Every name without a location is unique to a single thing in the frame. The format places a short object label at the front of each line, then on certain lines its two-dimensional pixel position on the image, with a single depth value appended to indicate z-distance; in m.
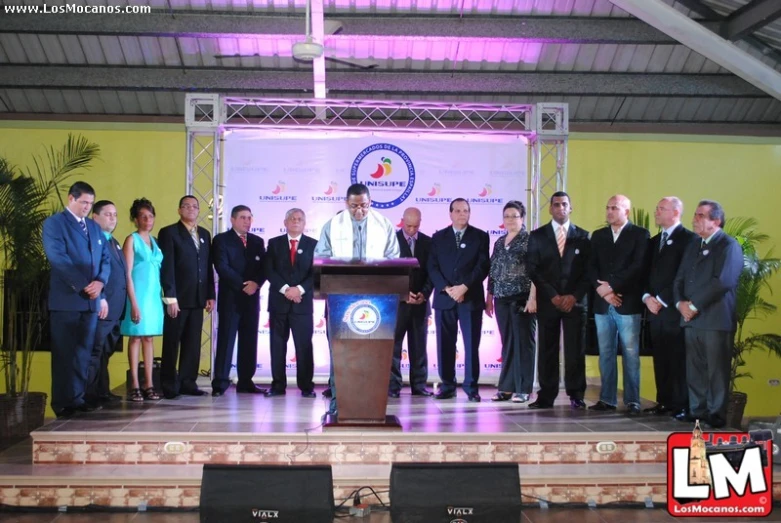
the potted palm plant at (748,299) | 7.69
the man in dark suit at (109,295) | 5.57
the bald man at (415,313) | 6.28
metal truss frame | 6.53
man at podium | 5.11
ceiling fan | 5.51
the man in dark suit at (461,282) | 6.02
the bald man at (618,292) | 5.59
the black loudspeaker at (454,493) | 3.51
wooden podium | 4.70
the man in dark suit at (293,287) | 6.15
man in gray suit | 5.14
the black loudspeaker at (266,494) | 3.44
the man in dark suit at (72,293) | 5.14
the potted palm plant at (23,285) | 6.60
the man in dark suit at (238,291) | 6.22
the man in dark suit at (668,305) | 5.53
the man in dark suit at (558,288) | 5.71
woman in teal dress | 5.73
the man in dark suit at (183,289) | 5.94
